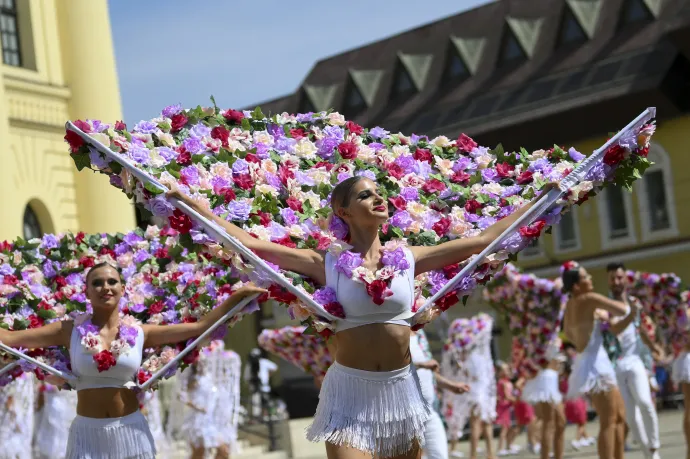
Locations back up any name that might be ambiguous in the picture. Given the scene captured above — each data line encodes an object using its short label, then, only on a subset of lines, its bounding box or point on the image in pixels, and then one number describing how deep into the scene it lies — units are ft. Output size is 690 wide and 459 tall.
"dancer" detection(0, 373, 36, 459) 52.85
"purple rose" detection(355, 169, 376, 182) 25.30
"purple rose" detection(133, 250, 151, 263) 33.04
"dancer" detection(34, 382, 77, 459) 58.29
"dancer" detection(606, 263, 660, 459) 42.45
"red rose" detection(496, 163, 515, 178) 26.07
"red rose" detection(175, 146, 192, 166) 25.20
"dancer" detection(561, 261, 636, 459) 40.75
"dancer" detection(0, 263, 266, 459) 26.81
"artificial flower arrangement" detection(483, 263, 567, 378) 55.16
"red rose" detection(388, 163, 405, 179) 25.89
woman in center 21.61
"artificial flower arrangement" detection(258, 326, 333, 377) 42.67
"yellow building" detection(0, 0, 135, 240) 84.43
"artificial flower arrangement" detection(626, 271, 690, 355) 60.08
